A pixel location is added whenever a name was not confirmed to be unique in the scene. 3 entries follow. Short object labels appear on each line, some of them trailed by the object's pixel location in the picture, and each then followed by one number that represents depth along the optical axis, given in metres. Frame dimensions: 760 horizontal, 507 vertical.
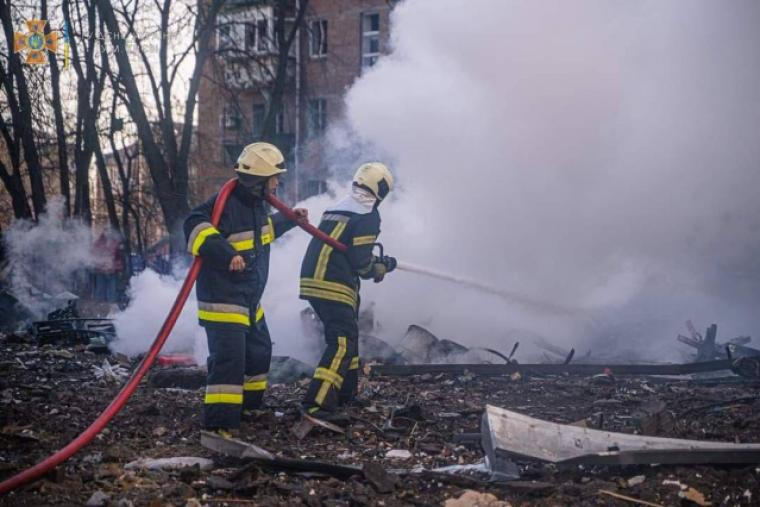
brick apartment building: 20.70
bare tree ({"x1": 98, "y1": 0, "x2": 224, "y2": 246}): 15.07
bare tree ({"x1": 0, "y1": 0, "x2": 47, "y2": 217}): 15.95
